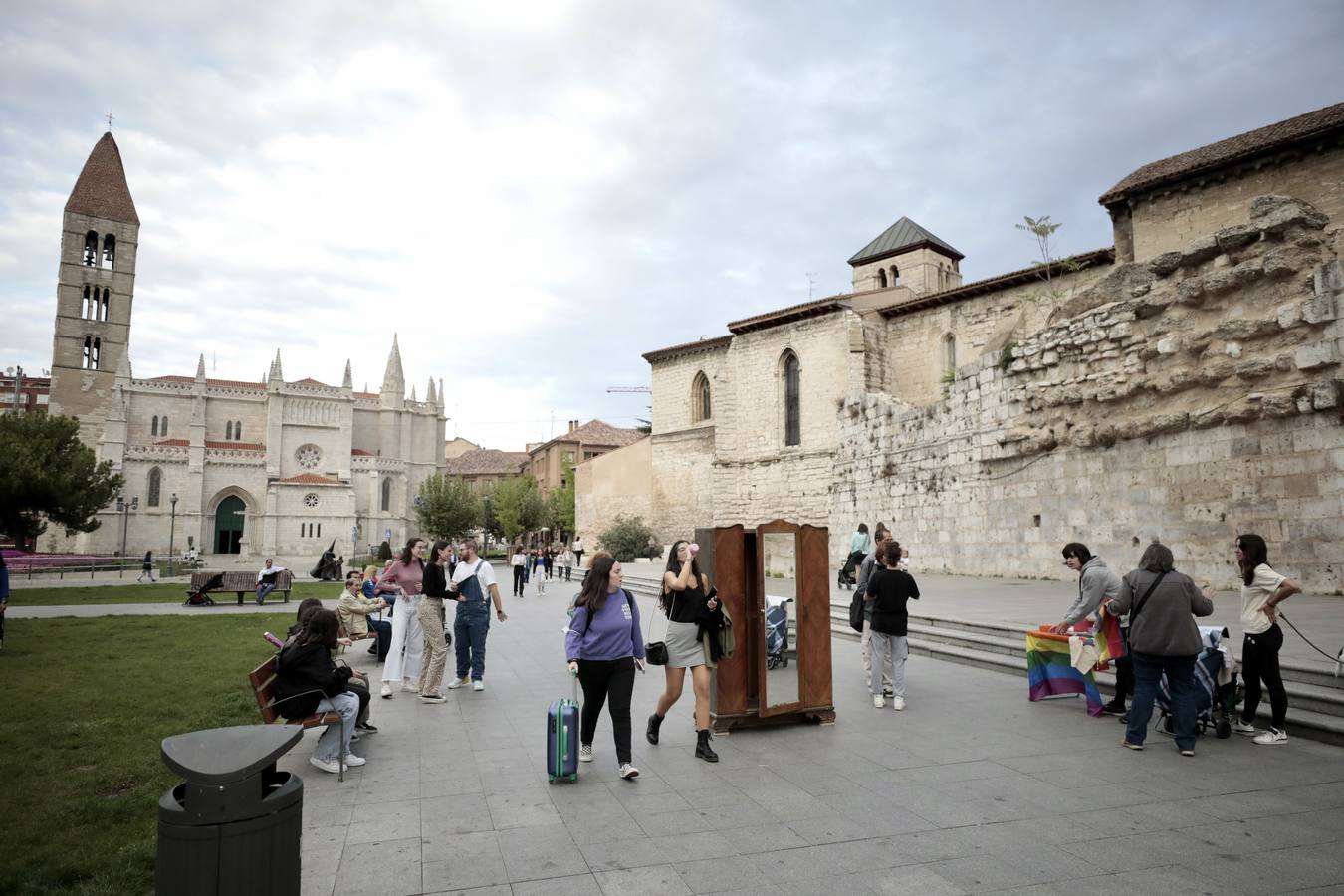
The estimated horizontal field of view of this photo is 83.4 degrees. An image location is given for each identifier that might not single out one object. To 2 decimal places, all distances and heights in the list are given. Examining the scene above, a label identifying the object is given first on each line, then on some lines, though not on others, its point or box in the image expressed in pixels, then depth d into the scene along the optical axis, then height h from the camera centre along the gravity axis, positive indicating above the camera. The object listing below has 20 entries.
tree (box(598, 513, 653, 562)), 38.09 -0.66
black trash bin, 2.62 -1.04
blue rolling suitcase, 5.29 -1.50
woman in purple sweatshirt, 5.64 -0.89
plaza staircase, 6.07 -1.59
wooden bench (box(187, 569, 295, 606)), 19.75 -1.33
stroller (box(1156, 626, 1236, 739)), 6.18 -1.42
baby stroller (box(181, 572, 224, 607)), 19.41 -1.60
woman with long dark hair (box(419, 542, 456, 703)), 8.31 -1.10
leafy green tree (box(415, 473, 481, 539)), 53.41 +1.37
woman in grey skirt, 6.15 -0.77
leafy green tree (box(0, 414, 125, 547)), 35.31 +2.76
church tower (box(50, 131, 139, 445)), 62.06 +20.64
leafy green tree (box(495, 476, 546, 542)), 55.34 +1.20
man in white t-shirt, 8.74 -0.98
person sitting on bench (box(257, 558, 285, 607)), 20.31 -1.36
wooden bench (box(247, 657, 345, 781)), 5.57 -1.27
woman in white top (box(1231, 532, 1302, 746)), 5.76 -0.82
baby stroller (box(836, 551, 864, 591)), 17.14 -1.12
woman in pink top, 8.91 -1.23
